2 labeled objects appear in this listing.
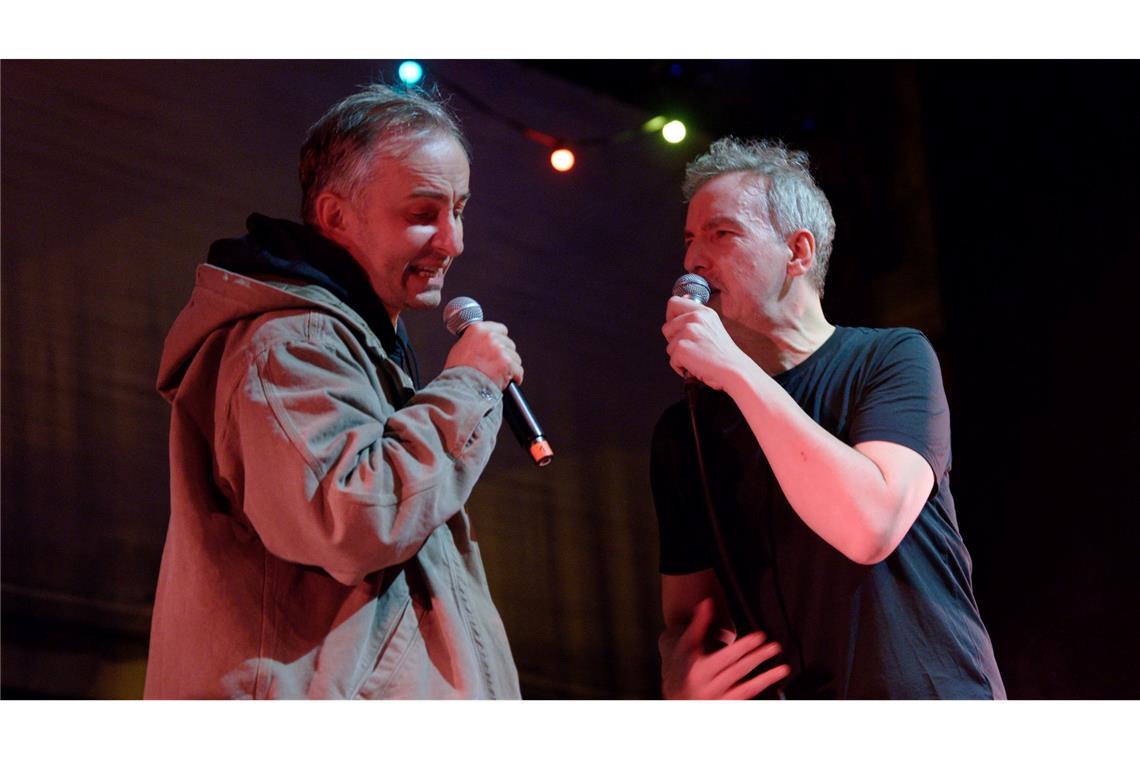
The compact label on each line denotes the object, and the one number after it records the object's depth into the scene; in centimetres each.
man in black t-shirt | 213
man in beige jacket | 176
